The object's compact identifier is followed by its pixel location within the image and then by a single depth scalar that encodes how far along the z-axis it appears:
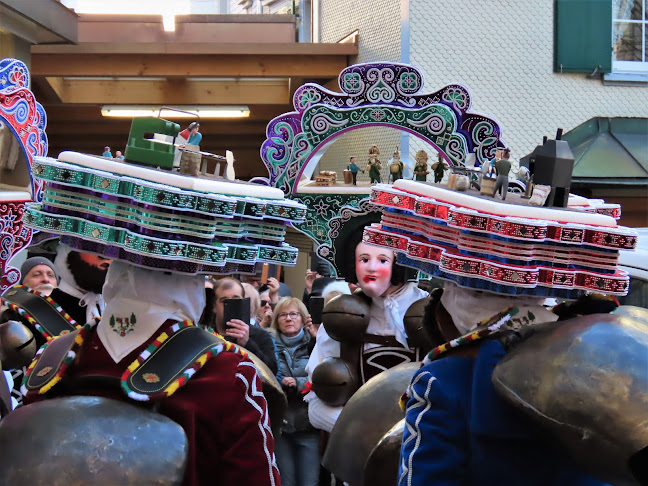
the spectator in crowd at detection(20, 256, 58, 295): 5.18
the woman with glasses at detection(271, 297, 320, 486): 5.71
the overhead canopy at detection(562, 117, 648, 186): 10.53
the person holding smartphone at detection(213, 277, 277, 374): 4.61
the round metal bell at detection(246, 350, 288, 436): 2.85
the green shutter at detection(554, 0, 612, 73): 10.93
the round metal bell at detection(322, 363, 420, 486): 3.18
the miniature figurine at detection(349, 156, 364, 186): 5.95
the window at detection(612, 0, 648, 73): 11.34
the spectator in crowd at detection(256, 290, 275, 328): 7.01
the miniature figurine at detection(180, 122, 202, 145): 2.95
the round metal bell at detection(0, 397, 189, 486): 2.27
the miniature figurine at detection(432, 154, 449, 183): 5.15
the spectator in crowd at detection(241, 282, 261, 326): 6.04
